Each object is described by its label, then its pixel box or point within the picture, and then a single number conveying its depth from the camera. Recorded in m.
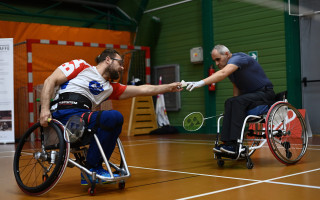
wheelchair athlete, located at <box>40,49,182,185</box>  2.85
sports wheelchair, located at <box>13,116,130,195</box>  2.64
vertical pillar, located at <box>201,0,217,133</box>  8.58
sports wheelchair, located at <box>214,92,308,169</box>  3.62
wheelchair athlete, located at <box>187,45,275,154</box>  3.73
